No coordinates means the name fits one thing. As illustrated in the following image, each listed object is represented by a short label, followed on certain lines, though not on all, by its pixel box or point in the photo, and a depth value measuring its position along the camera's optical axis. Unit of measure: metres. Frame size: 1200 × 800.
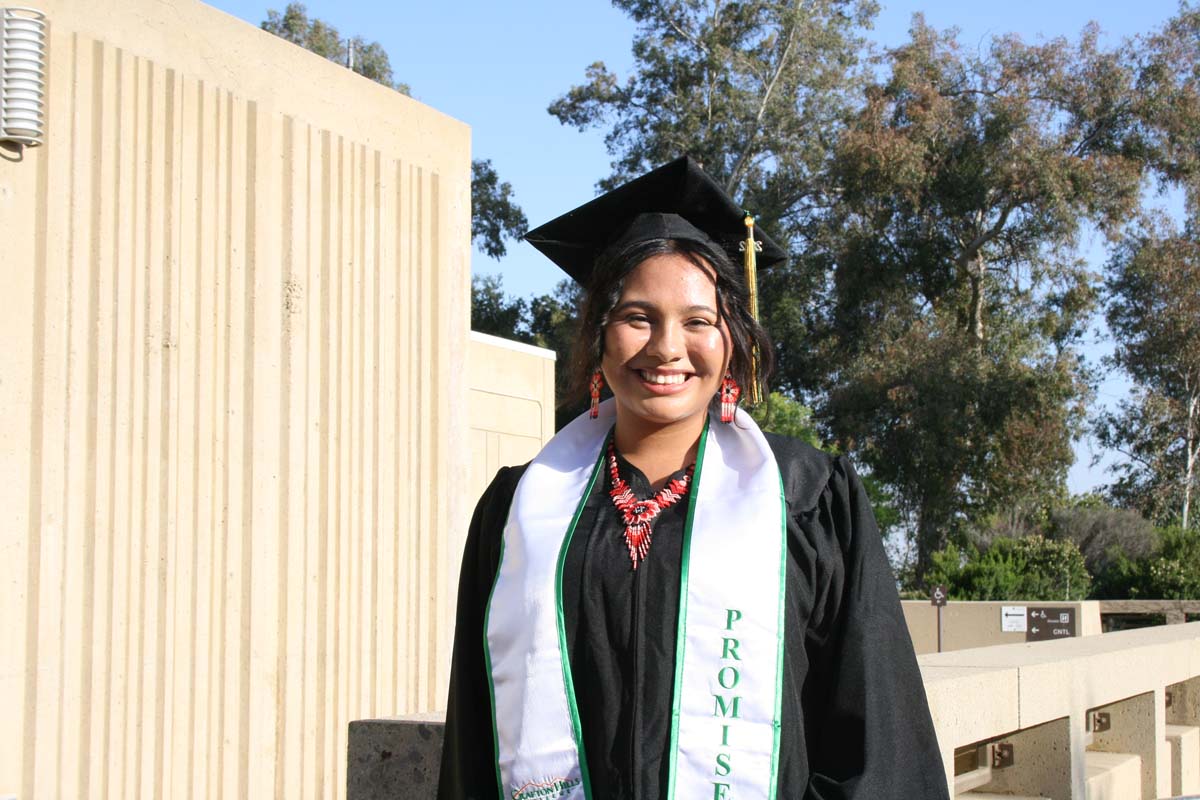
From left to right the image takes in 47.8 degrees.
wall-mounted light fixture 4.95
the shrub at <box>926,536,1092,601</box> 22.34
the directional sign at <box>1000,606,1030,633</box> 17.95
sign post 17.23
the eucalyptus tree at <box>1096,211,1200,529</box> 30.78
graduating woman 2.23
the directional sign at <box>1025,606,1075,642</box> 17.59
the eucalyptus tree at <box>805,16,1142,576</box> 27.97
